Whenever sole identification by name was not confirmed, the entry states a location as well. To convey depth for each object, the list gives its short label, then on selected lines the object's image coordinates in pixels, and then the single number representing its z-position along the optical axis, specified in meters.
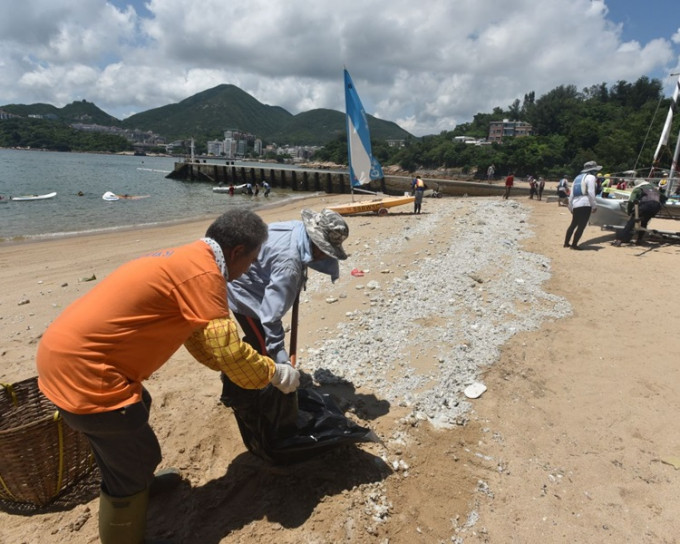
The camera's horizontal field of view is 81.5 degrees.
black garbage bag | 2.23
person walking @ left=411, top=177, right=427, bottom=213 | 15.87
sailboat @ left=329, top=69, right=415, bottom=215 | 13.14
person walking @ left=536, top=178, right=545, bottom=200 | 21.80
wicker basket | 2.06
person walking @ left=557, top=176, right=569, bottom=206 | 18.21
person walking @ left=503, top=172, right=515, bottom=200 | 22.03
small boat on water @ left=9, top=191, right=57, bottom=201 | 19.95
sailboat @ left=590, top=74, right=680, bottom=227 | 10.16
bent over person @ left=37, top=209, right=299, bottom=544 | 1.53
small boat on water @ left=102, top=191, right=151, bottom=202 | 22.45
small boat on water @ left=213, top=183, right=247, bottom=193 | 31.88
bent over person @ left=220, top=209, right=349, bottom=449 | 2.29
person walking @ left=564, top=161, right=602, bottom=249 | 7.92
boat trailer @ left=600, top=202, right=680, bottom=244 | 8.60
